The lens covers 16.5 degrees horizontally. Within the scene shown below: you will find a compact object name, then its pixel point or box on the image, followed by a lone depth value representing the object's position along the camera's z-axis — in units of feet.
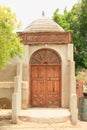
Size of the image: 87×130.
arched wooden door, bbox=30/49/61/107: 52.03
